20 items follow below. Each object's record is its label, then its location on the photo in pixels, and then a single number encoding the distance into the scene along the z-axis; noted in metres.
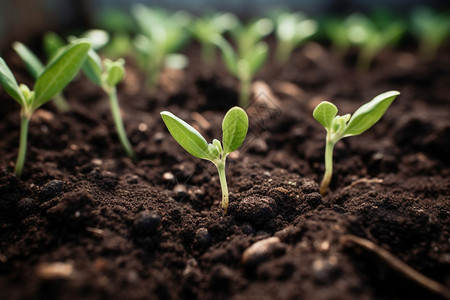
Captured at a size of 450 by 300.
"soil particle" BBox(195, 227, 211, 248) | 0.15
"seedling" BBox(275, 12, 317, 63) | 0.29
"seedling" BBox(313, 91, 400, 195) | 0.15
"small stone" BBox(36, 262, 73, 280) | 0.13
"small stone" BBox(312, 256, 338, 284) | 0.13
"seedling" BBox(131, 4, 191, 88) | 0.24
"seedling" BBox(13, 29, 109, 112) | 0.18
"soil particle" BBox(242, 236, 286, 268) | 0.14
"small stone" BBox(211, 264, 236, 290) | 0.14
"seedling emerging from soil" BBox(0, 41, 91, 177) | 0.16
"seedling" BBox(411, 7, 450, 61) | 0.31
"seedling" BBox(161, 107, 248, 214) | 0.15
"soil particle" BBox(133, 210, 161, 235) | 0.15
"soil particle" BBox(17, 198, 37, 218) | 0.16
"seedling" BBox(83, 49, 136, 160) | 0.17
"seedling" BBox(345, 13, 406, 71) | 0.29
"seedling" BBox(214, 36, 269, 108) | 0.22
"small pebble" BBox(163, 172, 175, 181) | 0.18
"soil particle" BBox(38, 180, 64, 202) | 0.16
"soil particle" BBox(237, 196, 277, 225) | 0.16
